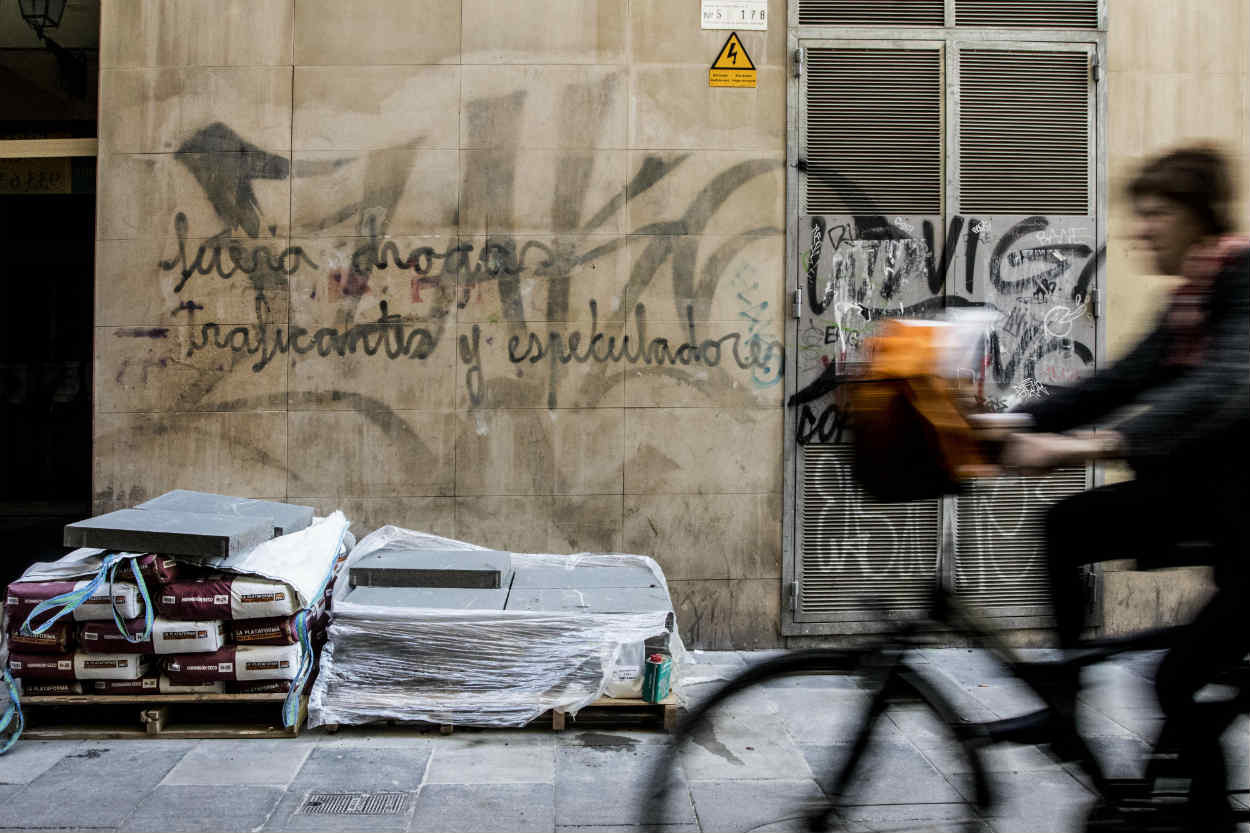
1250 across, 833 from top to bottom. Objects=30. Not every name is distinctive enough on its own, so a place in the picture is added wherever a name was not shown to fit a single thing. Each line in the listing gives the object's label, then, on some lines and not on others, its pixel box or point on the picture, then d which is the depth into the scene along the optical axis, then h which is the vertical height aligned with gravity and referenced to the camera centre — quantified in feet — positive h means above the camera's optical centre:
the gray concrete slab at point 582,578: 17.48 -2.91
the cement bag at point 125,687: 15.37 -4.26
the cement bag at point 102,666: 15.21 -3.90
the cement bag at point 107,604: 14.97 -2.89
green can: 15.58 -4.11
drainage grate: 12.74 -5.11
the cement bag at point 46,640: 15.08 -3.49
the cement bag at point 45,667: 15.19 -3.90
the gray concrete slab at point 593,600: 16.12 -3.05
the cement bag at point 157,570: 15.07 -2.38
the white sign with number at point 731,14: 20.22 +8.38
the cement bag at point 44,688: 15.31 -4.27
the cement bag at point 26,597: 14.94 -2.78
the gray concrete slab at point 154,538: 14.96 -1.87
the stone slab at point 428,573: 16.93 -2.68
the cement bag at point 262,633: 15.48 -3.42
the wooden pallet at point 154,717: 15.25 -4.87
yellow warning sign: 20.24 +7.29
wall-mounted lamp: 21.17 +8.70
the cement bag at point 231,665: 15.31 -3.89
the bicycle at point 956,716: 8.35 -2.51
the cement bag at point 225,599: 15.12 -2.83
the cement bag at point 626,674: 15.81 -4.09
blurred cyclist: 8.06 -0.20
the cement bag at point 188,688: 15.43 -4.28
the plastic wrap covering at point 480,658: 15.65 -3.84
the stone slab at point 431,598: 16.03 -3.00
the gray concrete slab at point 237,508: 17.12 -1.63
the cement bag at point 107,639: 15.15 -3.45
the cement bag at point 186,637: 15.19 -3.43
